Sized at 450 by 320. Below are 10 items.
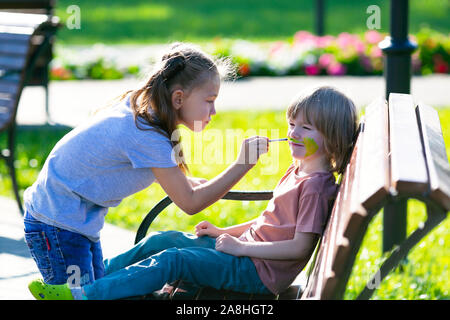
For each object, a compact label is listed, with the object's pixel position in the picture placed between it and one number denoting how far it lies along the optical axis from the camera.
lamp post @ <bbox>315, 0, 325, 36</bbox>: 12.40
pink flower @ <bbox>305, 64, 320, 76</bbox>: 10.28
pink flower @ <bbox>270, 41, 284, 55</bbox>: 11.08
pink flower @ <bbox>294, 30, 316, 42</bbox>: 11.68
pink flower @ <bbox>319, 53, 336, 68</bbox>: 10.34
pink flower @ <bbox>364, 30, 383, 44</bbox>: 10.96
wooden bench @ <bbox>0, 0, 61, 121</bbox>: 7.40
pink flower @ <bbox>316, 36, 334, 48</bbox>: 11.15
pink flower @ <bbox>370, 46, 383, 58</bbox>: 10.35
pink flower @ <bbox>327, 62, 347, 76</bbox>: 10.16
